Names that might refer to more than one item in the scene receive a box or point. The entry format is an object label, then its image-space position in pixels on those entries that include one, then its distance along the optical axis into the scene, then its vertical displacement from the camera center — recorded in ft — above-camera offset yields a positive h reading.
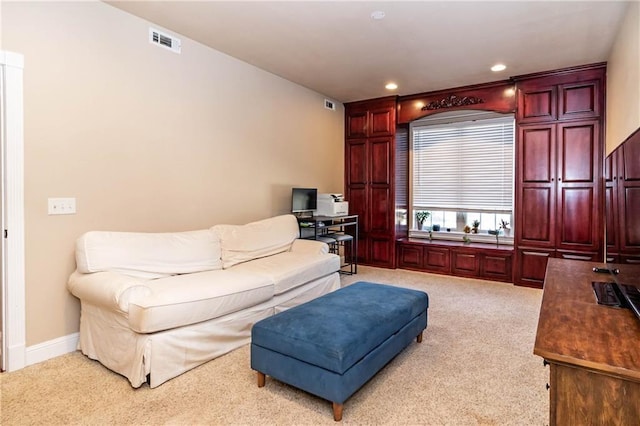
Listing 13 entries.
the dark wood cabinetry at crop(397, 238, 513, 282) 16.14 -2.29
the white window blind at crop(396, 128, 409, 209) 18.80 +2.41
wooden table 3.69 -1.65
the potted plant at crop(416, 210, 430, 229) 19.61 -0.30
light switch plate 8.57 +0.15
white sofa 7.35 -1.96
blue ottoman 6.21 -2.49
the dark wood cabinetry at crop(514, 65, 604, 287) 13.83 +1.64
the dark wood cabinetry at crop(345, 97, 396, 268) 18.60 +1.96
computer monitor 15.51 +0.47
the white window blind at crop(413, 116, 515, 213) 17.44 +2.34
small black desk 15.72 -0.73
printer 16.70 +0.27
